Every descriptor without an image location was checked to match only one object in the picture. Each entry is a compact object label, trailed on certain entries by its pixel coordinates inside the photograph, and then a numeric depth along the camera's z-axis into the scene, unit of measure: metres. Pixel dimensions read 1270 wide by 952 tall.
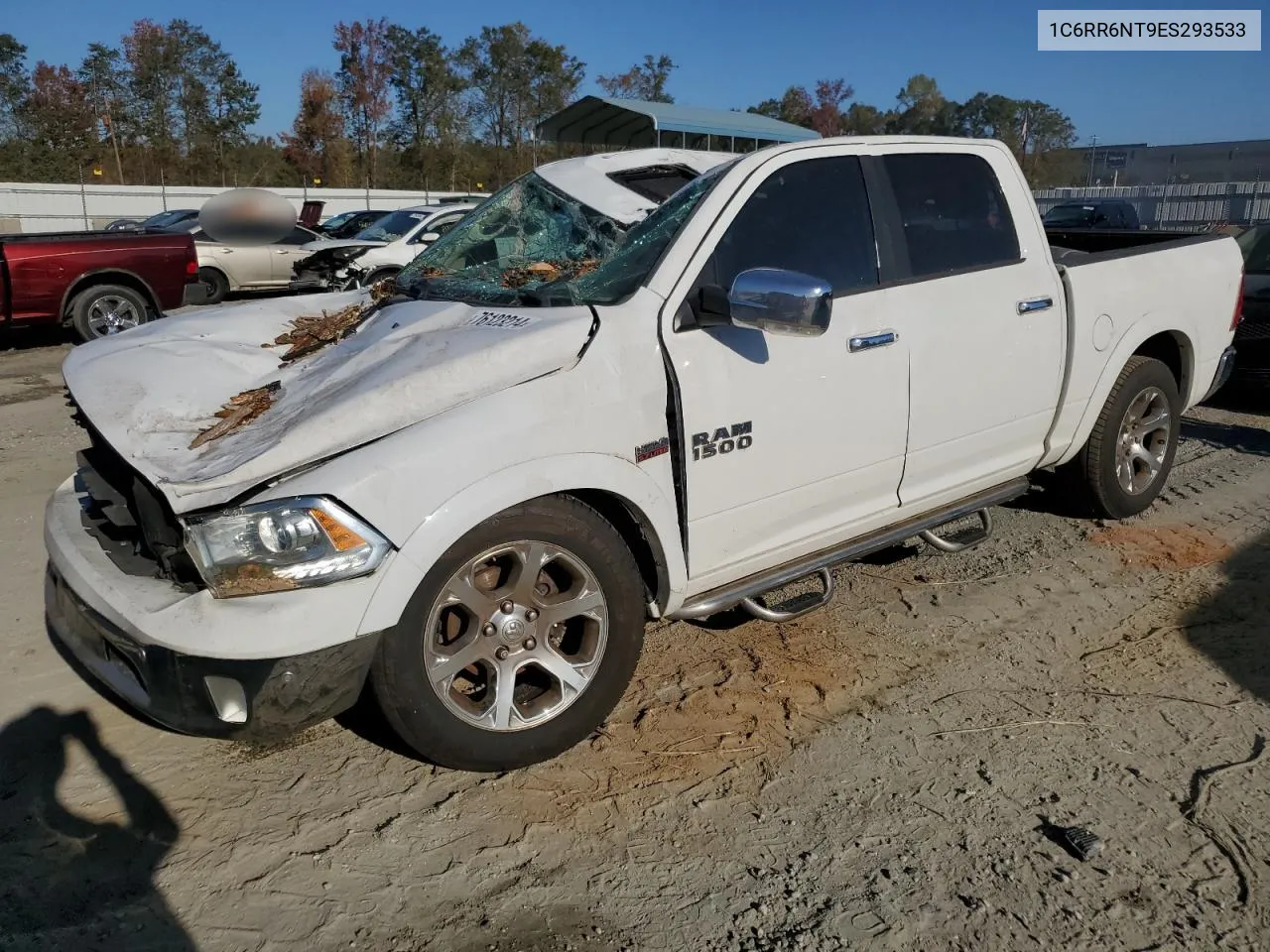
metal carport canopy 21.33
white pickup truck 2.64
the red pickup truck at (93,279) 10.48
